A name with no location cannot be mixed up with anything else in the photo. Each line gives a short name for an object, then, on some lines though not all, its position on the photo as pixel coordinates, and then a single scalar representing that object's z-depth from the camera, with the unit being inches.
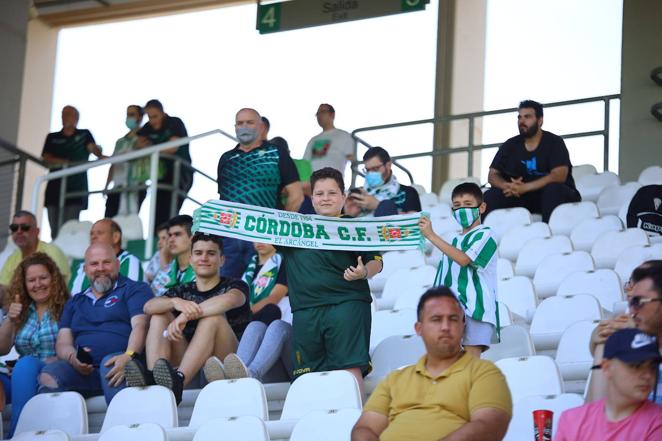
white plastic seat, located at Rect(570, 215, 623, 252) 554.4
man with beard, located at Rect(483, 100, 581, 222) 585.4
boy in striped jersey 386.2
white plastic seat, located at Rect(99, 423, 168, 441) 360.6
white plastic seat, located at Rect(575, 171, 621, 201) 652.6
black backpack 535.6
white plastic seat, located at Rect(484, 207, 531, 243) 583.4
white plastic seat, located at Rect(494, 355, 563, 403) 352.4
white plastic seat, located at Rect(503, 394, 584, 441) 327.0
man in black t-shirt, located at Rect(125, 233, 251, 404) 407.0
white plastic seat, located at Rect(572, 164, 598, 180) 694.1
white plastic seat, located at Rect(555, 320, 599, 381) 399.0
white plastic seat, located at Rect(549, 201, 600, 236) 575.7
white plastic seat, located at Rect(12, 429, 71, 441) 381.4
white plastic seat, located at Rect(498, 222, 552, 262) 558.8
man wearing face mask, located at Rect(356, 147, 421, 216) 576.2
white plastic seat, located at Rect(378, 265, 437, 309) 521.1
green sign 766.6
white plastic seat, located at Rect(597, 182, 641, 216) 616.3
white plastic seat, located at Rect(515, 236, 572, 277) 533.7
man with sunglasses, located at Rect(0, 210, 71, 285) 579.6
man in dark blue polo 433.6
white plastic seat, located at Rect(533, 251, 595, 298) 504.6
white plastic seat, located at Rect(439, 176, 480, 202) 699.9
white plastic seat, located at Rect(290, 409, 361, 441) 340.1
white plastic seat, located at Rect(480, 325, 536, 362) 405.6
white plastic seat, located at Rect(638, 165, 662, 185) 634.7
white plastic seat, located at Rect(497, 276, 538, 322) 479.0
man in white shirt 766.2
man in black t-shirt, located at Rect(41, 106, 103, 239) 756.0
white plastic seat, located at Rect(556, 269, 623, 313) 464.3
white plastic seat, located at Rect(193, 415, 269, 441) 348.8
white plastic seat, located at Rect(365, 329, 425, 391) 423.0
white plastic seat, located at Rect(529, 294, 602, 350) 434.3
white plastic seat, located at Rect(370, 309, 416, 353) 458.7
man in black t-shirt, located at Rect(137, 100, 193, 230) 698.0
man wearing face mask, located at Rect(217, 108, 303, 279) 522.5
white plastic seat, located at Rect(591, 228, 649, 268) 516.7
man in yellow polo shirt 291.2
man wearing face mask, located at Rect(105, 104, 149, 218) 714.4
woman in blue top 464.0
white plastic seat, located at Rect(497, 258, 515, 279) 518.7
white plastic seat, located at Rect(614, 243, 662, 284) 489.9
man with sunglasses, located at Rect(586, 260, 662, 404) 288.1
